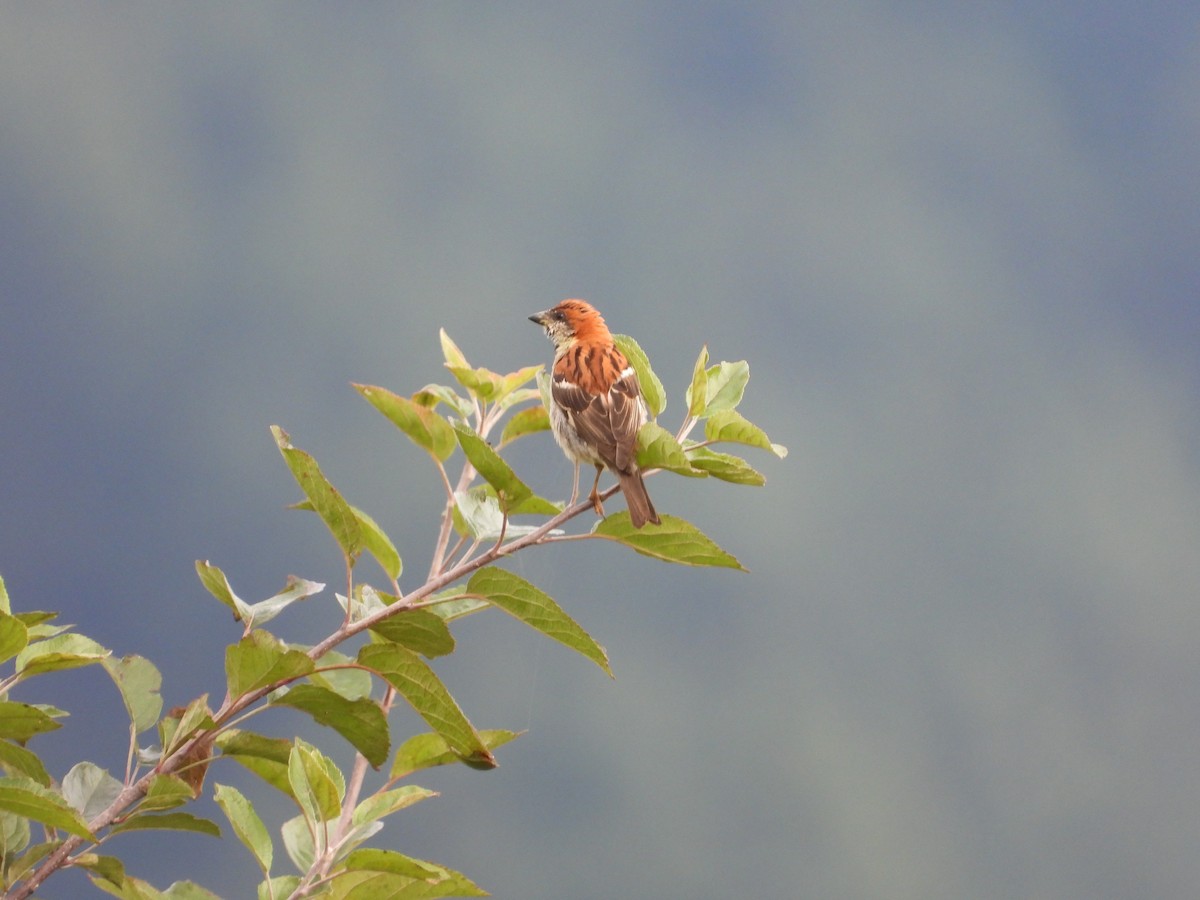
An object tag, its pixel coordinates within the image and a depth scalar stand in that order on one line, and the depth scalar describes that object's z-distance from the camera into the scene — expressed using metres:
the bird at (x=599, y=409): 10.44
